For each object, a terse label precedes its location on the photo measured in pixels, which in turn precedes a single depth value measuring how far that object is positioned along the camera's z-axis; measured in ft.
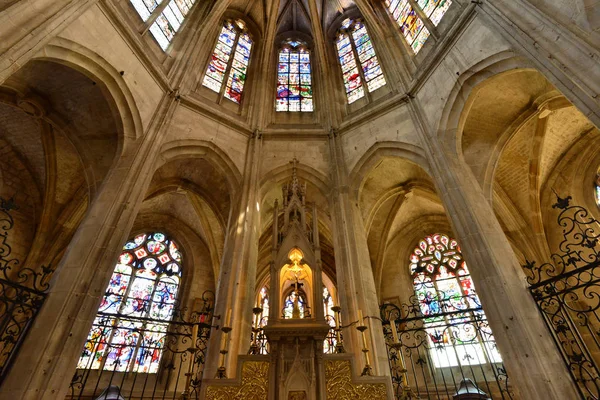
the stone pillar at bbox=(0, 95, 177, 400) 14.53
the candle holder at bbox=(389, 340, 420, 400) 14.53
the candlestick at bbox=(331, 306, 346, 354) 15.97
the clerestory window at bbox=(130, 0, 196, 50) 28.38
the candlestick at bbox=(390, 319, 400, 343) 16.49
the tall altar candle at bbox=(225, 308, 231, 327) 19.54
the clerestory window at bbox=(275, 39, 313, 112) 39.70
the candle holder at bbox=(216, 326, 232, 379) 14.42
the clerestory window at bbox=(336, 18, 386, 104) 37.58
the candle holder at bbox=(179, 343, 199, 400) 14.70
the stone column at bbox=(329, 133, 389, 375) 20.88
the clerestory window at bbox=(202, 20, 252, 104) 36.90
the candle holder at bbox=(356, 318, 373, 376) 14.47
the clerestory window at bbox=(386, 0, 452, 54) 29.84
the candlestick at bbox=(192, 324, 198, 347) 15.72
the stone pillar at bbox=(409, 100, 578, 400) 14.97
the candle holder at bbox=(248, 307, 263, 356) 15.66
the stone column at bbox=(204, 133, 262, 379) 20.39
